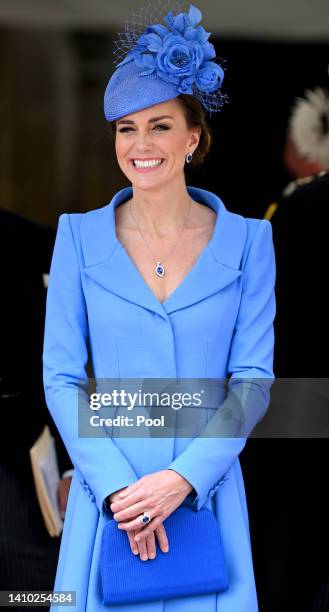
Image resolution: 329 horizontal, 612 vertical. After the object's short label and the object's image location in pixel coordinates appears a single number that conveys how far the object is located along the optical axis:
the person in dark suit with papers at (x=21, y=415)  6.01
